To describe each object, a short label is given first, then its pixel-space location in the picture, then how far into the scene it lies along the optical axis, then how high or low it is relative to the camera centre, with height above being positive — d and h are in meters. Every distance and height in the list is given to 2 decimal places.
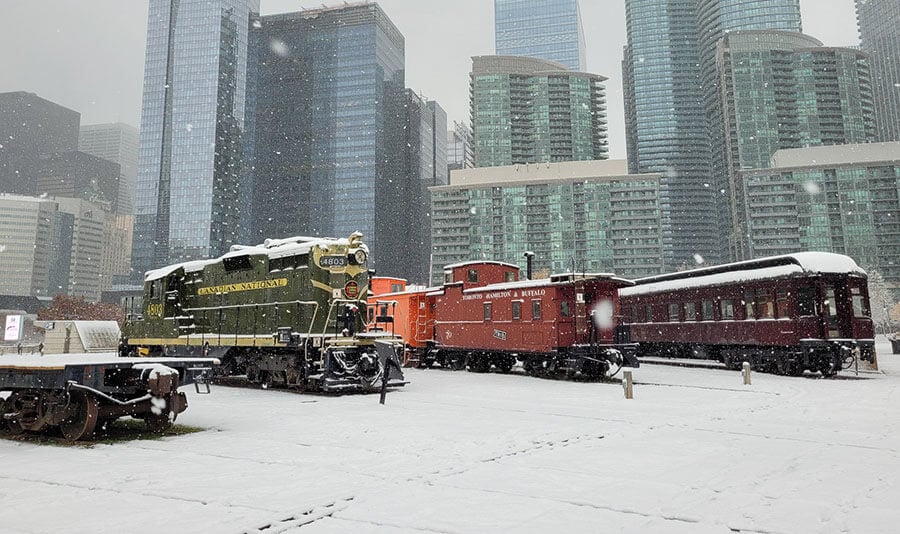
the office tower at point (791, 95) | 143.00 +61.23
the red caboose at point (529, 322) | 19.89 +0.63
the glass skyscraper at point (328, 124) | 151.00 +62.45
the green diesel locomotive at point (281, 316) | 15.23 +0.76
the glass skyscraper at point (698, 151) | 181.62 +64.33
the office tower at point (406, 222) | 171.25 +37.68
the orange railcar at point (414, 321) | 26.92 +0.89
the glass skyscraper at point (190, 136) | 146.25 +55.18
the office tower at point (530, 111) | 151.00 +61.47
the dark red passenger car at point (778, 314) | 20.22 +0.85
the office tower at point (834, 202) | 110.56 +26.46
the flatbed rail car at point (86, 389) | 8.27 -0.71
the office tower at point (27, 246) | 178.88 +31.82
